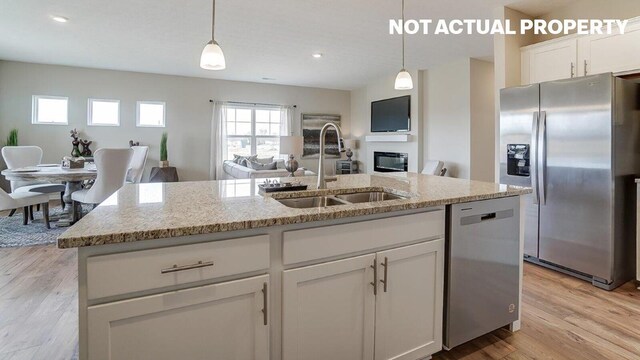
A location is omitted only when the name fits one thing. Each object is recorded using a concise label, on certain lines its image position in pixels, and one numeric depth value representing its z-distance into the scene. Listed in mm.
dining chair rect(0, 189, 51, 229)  3582
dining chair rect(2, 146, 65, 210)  4512
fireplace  6645
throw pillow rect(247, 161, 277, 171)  5461
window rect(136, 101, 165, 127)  6629
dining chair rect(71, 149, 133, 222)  3867
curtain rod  7270
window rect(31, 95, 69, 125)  5961
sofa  4845
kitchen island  1013
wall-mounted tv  6426
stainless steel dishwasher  1673
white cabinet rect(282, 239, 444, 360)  1300
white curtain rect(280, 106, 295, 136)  7797
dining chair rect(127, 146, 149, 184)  4941
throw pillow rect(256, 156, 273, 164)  7074
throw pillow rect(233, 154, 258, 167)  6014
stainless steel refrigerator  2506
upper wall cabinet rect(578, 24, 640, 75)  2604
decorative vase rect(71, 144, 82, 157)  4984
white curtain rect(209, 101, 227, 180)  7125
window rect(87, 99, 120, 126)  6312
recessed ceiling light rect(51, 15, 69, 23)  3740
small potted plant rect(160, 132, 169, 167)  6520
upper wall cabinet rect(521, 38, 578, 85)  2979
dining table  3656
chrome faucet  1922
